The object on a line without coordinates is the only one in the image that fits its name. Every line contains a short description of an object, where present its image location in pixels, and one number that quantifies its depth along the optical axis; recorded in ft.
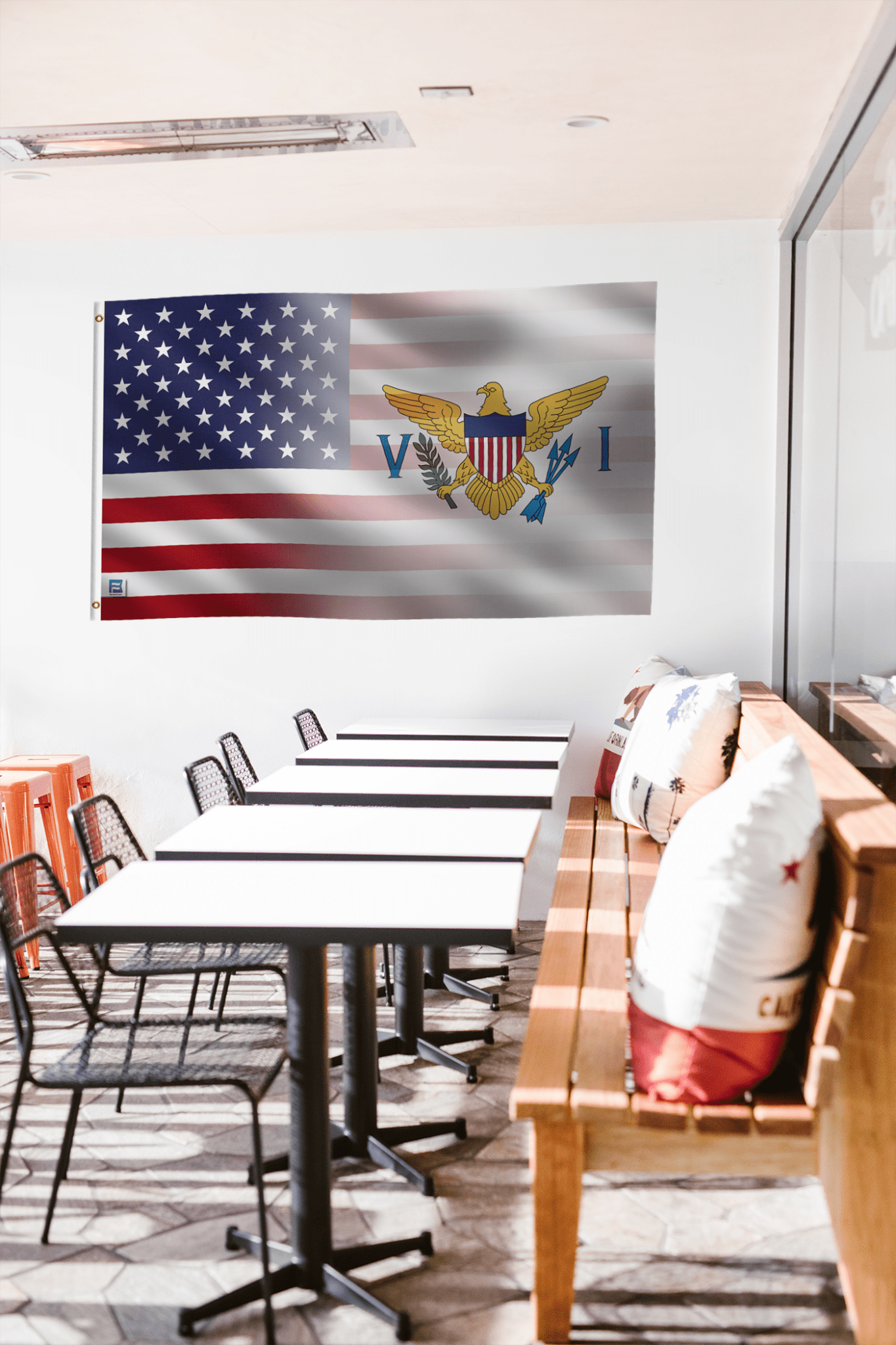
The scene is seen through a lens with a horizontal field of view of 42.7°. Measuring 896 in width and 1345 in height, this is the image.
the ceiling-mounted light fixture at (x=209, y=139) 12.89
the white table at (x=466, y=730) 15.14
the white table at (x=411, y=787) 11.16
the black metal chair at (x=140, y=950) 9.96
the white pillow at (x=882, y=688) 9.61
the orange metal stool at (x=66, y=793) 16.61
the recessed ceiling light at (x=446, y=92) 11.91
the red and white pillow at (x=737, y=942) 6.90
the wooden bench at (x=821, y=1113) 6.57
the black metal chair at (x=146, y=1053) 7.79
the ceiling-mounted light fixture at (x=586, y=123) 12.75
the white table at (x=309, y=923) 7.12
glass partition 9.84
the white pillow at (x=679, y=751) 12.24
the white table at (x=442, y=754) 13.25
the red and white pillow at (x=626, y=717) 15.64
